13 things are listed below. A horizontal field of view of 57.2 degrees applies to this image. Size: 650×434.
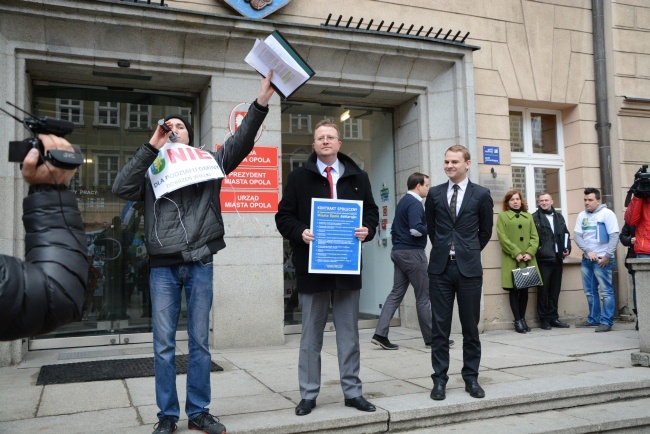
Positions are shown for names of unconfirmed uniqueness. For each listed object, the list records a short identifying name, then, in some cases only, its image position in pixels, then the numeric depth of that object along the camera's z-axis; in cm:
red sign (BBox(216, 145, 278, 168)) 796
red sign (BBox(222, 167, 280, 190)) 781
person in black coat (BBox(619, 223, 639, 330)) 818
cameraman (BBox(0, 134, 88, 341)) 156
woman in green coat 879
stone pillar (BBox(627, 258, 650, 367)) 611
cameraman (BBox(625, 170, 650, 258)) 721
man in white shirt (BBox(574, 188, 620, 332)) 876
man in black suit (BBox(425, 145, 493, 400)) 499
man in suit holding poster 452
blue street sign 904
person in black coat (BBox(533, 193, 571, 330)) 906
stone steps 424
